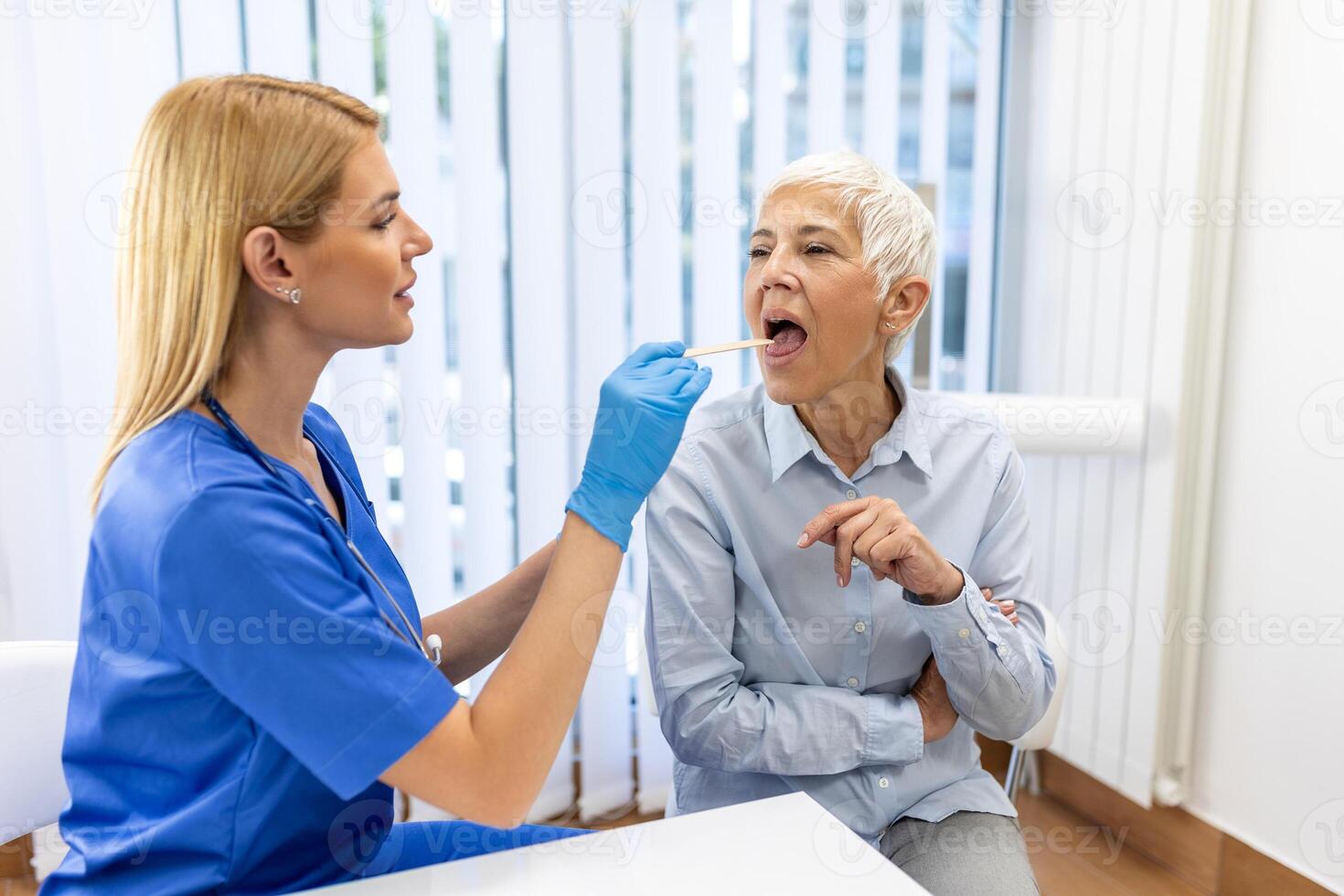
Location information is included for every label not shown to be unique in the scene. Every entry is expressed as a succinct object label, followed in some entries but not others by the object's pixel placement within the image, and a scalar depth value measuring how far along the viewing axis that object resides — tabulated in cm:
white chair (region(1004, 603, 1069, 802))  146
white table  82
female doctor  84
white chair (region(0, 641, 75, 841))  110
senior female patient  122
